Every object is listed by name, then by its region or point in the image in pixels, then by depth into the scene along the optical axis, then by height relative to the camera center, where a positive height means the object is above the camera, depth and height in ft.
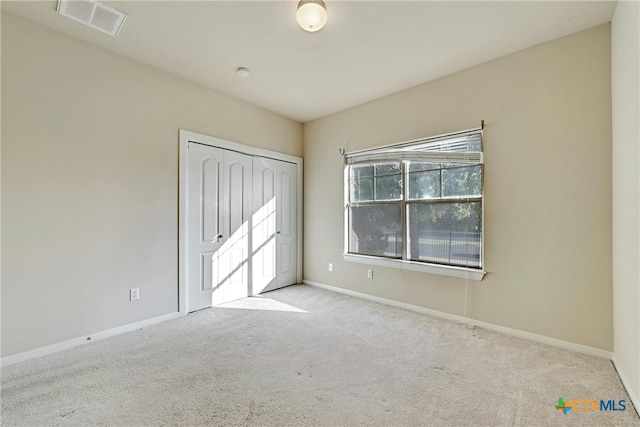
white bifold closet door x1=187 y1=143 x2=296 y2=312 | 11.00 -0.50
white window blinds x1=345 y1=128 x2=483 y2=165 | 9.64 +2.52
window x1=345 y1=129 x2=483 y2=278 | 9.76 +0.51
